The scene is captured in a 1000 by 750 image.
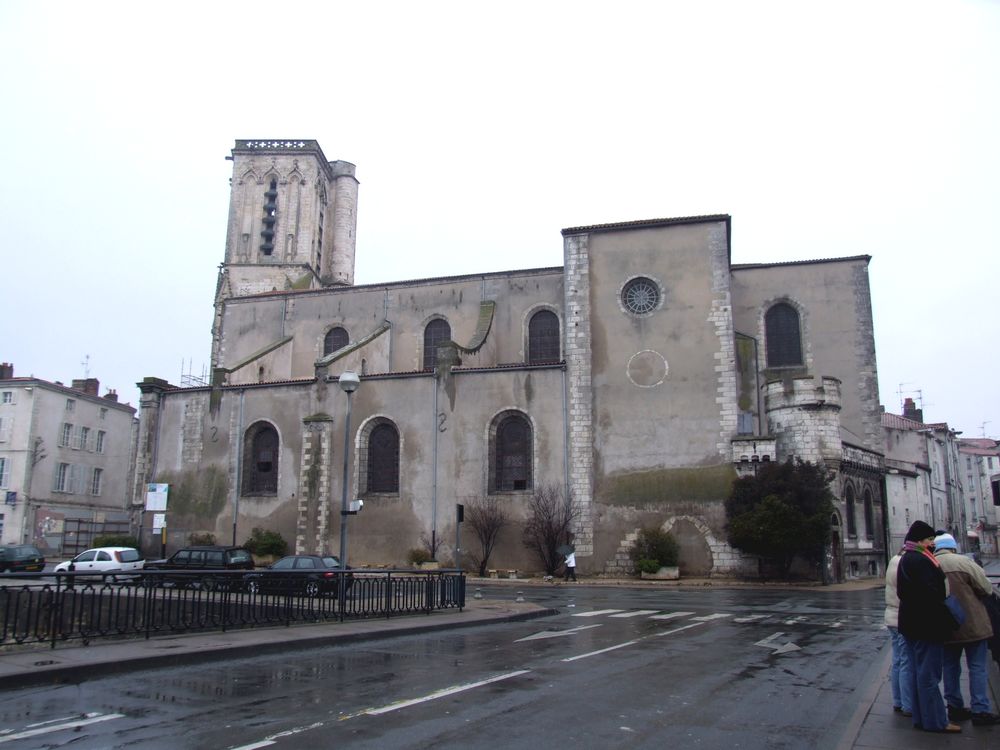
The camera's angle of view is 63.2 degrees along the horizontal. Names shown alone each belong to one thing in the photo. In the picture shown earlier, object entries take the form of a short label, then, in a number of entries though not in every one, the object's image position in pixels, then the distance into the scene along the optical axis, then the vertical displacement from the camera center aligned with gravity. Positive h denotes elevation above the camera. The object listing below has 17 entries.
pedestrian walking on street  29.36 -1.01
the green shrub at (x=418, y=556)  31.61 -0.82
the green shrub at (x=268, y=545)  32.97 -0.49
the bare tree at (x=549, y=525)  30.62 +0.41
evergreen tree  27.48 +0.89
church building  30.67 +5.04
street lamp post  17.33 +3.27
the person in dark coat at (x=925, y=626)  6.35 -0.65
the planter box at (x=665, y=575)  28.98 -1.31
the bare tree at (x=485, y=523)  31.36 +0.47
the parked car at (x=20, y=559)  29.05 -1.05
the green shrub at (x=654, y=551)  29.34 -0.49
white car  26.58 -0.94
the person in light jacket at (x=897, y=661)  6.96 -1.04
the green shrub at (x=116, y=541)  33.72 -0.42
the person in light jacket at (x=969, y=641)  6.54 -0.79
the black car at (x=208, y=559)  23.12 -0.78
